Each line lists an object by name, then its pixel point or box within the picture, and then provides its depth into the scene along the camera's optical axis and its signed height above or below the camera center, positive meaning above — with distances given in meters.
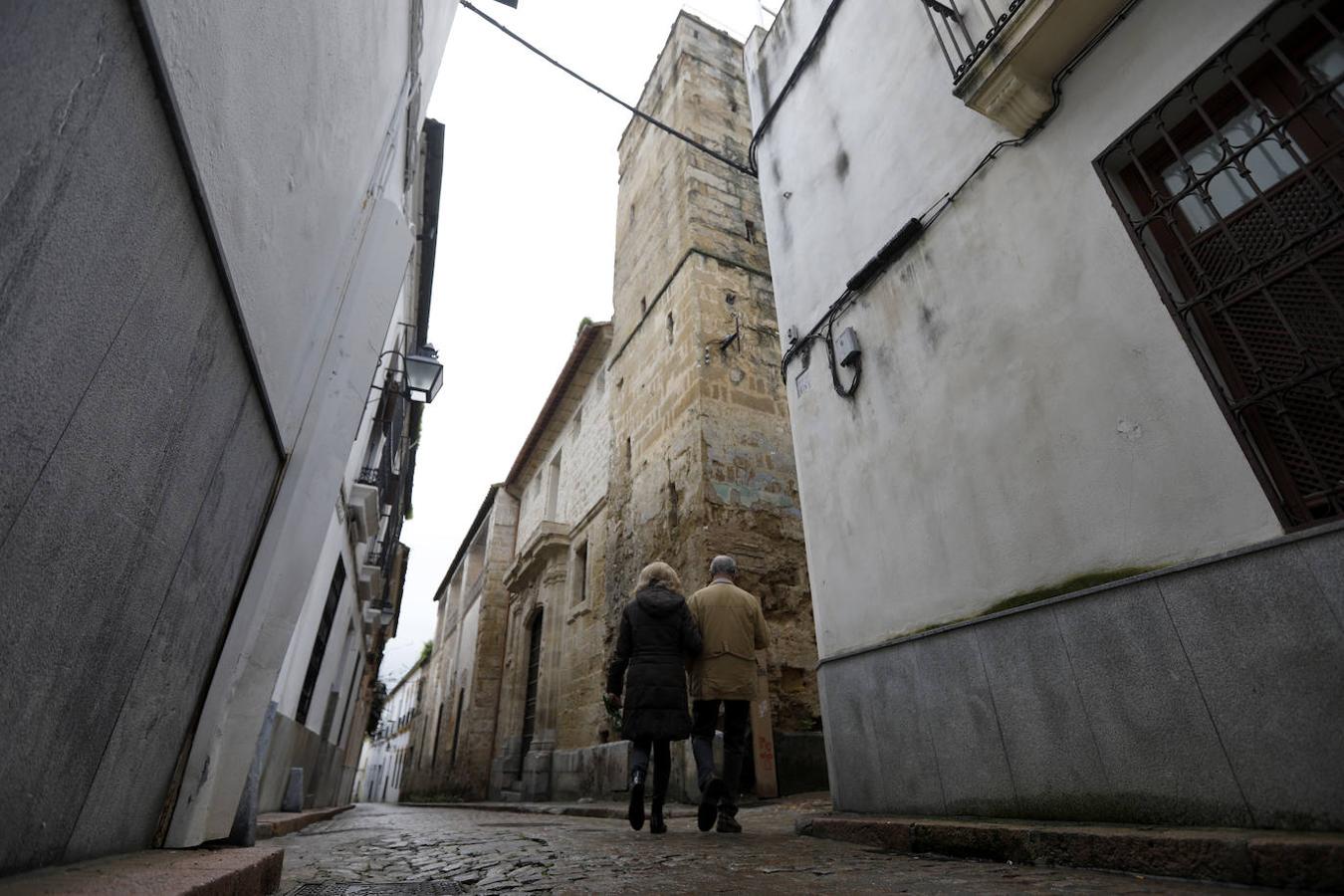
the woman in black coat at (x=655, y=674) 3.75 +0.65
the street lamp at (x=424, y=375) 6.40 +3.66
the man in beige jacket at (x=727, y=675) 3.75 +0.63
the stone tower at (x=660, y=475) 7.34 +4.00
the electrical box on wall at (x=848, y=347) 4.23 +2.53
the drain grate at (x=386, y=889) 2.12 -0.24
